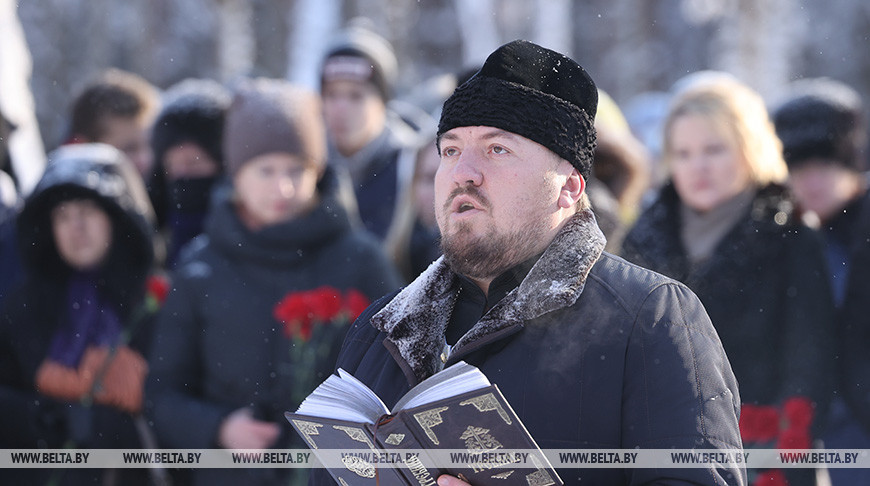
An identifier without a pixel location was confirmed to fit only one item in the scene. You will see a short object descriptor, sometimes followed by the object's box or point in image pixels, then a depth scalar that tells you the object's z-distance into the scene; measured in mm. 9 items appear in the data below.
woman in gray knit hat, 7742
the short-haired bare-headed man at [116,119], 11539
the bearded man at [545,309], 3945
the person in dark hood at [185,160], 10359
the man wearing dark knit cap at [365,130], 10570
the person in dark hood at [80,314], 8664
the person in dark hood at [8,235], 9523
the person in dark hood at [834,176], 7895
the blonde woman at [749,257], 7230
